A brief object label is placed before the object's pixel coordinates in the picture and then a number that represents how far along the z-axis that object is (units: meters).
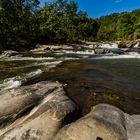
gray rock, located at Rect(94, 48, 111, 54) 17.68
